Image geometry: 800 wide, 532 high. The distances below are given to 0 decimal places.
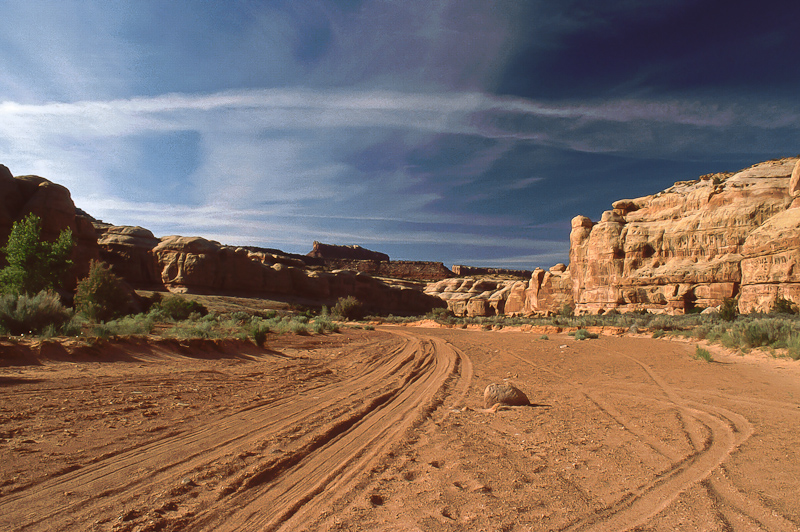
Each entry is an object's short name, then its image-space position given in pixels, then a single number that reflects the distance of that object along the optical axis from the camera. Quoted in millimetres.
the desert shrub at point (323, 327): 21781
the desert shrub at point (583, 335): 19639
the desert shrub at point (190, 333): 13766
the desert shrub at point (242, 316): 30873
